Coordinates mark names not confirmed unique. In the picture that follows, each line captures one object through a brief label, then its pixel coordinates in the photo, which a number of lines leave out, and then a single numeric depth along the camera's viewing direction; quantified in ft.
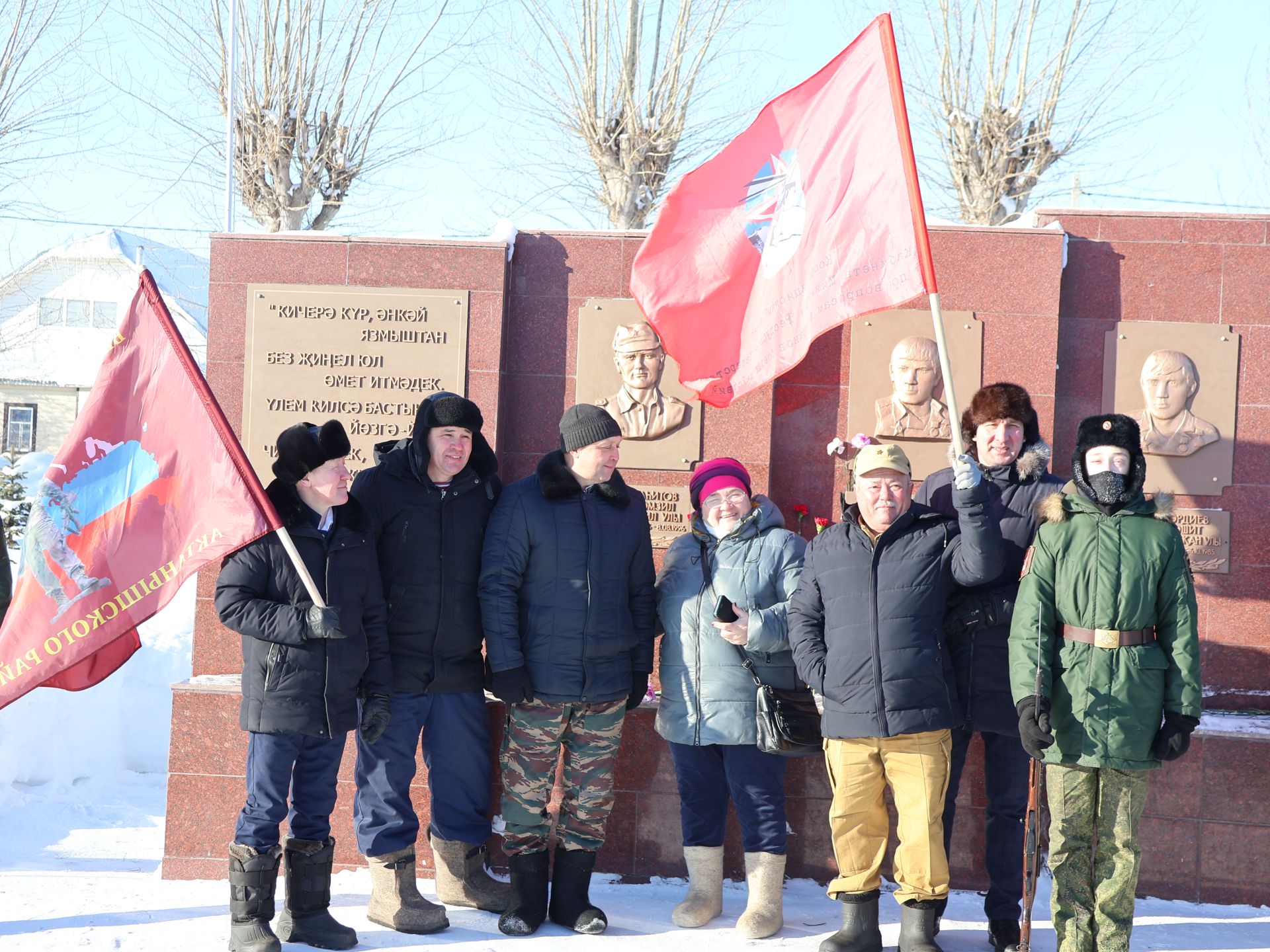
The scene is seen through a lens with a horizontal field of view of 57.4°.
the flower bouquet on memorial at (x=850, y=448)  16.03
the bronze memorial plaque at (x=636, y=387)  18.37
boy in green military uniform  12.12
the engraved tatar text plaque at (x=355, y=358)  18.47
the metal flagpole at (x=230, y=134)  20.49
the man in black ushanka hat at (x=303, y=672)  12.92
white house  80.79
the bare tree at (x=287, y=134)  28.43
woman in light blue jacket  14.28
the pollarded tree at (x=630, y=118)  30.96
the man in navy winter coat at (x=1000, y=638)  13.71
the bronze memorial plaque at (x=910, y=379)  18.08
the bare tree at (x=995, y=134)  29.43
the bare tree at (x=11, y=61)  33.55
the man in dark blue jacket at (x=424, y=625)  14.34
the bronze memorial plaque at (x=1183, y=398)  17.99
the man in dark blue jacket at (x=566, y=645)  14.24
